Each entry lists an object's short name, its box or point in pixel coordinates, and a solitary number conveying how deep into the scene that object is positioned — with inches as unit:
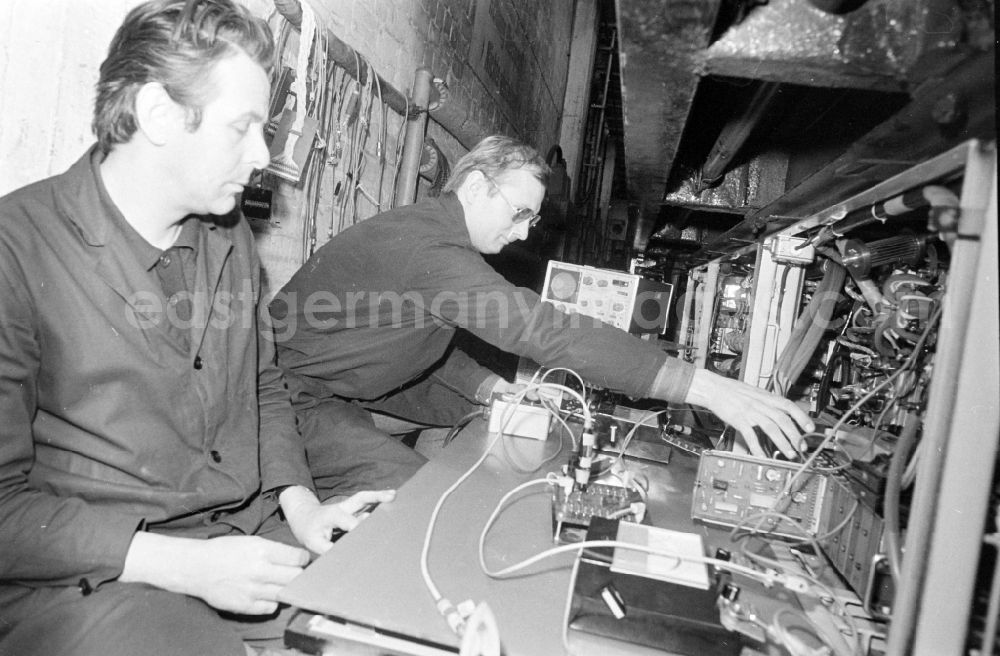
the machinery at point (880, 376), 25.5
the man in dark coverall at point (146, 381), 32.9
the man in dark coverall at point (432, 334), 53.7
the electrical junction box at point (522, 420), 67.2
